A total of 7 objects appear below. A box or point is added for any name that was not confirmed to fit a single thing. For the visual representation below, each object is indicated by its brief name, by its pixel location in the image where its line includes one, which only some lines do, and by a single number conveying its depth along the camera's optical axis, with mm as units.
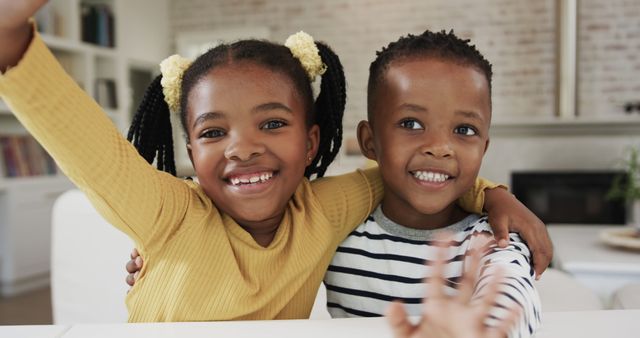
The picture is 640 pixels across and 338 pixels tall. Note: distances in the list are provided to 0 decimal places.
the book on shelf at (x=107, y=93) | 4949
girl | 788
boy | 983
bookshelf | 4012
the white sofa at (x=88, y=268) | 1551
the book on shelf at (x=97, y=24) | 4898
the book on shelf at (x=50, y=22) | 4301
